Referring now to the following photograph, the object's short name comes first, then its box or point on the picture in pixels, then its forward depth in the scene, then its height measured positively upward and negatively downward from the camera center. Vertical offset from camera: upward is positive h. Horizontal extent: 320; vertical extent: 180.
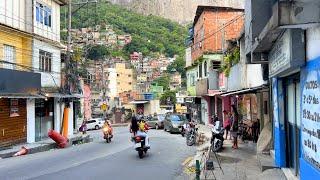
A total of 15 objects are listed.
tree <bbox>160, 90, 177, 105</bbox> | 81.50 -0.33
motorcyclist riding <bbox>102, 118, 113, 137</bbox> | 27.58 -1.67
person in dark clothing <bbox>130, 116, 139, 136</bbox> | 19.31 -1.18
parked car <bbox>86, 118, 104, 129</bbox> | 56.53 -3.10
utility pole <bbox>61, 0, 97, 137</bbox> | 30.88 +1.40
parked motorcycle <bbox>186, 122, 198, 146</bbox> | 24.33 -1.98
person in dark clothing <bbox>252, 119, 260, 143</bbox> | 20.28 -1.44
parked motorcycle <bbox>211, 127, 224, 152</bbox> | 18.63 -1.69
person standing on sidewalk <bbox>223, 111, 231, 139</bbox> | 22.36 -1.34
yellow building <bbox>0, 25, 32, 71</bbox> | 25.49 +2.83
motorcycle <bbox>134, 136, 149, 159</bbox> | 18.49 -1.88
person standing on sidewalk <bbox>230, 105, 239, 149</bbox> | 19.39 -1.37
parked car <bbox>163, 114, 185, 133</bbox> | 36.12 -2.01
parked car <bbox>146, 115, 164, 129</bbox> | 45.34 -2.35
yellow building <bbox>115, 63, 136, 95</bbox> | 92.75 +3.99
